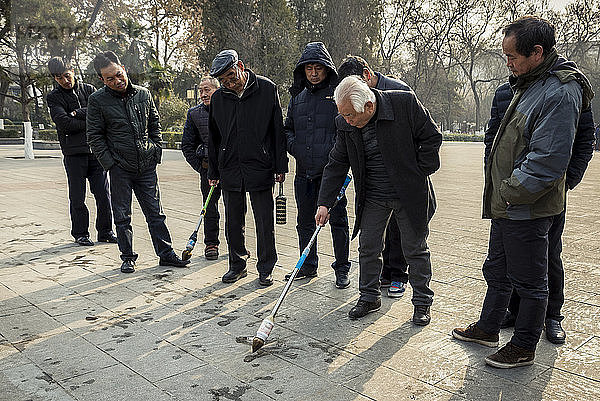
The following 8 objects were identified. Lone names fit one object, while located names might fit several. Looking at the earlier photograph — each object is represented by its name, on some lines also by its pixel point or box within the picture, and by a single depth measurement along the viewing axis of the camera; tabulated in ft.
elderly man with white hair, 11.58
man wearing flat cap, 14.74
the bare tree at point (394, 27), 123.85
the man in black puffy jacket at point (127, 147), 15.96
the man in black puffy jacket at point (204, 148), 17.63
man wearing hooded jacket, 14.62
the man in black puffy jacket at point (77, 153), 19.35
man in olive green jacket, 8.89
